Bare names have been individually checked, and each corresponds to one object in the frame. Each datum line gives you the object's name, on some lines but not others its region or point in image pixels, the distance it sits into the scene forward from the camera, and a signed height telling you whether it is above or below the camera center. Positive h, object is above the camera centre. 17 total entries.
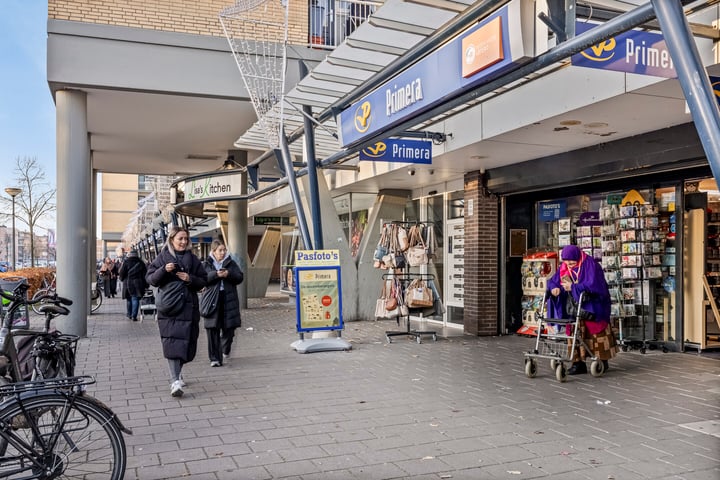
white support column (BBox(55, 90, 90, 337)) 11.66 +0.87
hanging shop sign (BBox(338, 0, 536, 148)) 4.46 +1.46
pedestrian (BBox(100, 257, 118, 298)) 22.94 -1.05
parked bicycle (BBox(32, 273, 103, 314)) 17.89 -1.35
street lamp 23.10 +2.10
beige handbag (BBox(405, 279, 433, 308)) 10.51 -0.79
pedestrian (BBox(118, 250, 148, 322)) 14.89 -0.72
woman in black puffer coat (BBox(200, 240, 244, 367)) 8.66 -0.72
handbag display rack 10.54 -0.73
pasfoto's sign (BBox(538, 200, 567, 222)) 11.42 +0.67
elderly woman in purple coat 7.73 -0.64
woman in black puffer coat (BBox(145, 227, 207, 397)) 6.75 -0.56
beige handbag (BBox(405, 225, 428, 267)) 10.66 -0.04
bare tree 27.50 +1.99
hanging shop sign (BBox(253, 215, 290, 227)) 24.03 +1.05
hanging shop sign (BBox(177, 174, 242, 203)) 13.20 +1.28
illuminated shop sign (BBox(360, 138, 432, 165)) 9.24 +1.40
